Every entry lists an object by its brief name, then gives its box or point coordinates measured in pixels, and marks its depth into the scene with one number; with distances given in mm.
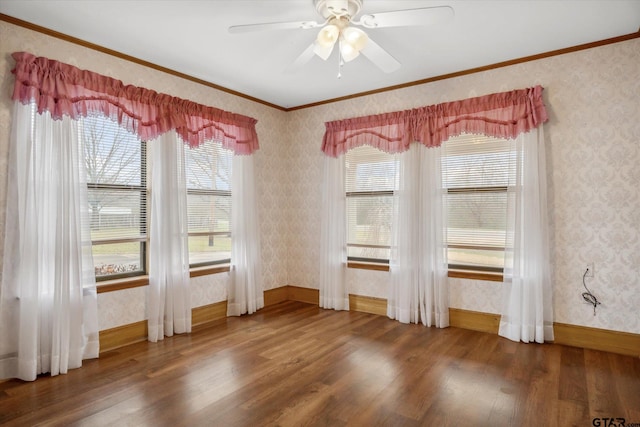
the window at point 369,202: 4453
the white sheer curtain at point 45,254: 2711
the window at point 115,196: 3264
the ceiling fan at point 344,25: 2256
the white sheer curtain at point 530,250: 3391
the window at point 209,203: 4078
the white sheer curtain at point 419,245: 3934
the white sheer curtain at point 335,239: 4668
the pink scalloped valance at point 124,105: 2791
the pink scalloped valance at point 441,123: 3490
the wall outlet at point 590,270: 3275
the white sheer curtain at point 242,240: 4398
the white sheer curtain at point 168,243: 3549
